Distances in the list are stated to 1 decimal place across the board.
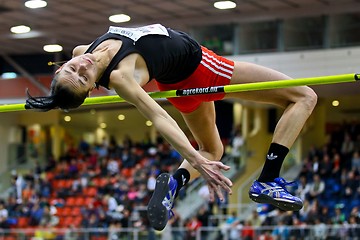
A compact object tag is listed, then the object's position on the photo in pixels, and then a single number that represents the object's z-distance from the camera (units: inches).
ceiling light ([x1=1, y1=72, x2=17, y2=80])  994.7
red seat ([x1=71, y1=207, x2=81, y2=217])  942.5
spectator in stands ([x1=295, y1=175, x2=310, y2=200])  775.3
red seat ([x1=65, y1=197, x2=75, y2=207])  979.3
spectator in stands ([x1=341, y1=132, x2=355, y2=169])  844.2
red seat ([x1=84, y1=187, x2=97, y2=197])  977.3
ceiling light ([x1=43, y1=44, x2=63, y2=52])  974.9
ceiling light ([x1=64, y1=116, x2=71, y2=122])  1227.0
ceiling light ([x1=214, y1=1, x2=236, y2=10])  804.0
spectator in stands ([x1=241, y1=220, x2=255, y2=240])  649.6
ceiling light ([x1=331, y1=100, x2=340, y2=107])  1028.3
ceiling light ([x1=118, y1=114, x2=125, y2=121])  1250.4
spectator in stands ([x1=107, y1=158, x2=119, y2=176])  1005.8
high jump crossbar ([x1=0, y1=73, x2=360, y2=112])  235.5
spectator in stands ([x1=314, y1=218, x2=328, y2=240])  617.0
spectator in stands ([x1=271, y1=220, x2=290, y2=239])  629.0
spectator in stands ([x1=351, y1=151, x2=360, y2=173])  810.8
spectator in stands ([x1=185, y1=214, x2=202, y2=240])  666.5
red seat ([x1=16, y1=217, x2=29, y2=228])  906.1
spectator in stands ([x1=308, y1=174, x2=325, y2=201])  779.4
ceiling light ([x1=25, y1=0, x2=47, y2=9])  816.2
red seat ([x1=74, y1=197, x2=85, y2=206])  972.6
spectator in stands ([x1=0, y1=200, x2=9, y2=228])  891.4
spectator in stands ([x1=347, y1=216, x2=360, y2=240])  605.6
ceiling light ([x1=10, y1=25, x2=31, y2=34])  918.4
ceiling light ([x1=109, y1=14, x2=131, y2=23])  859.4
